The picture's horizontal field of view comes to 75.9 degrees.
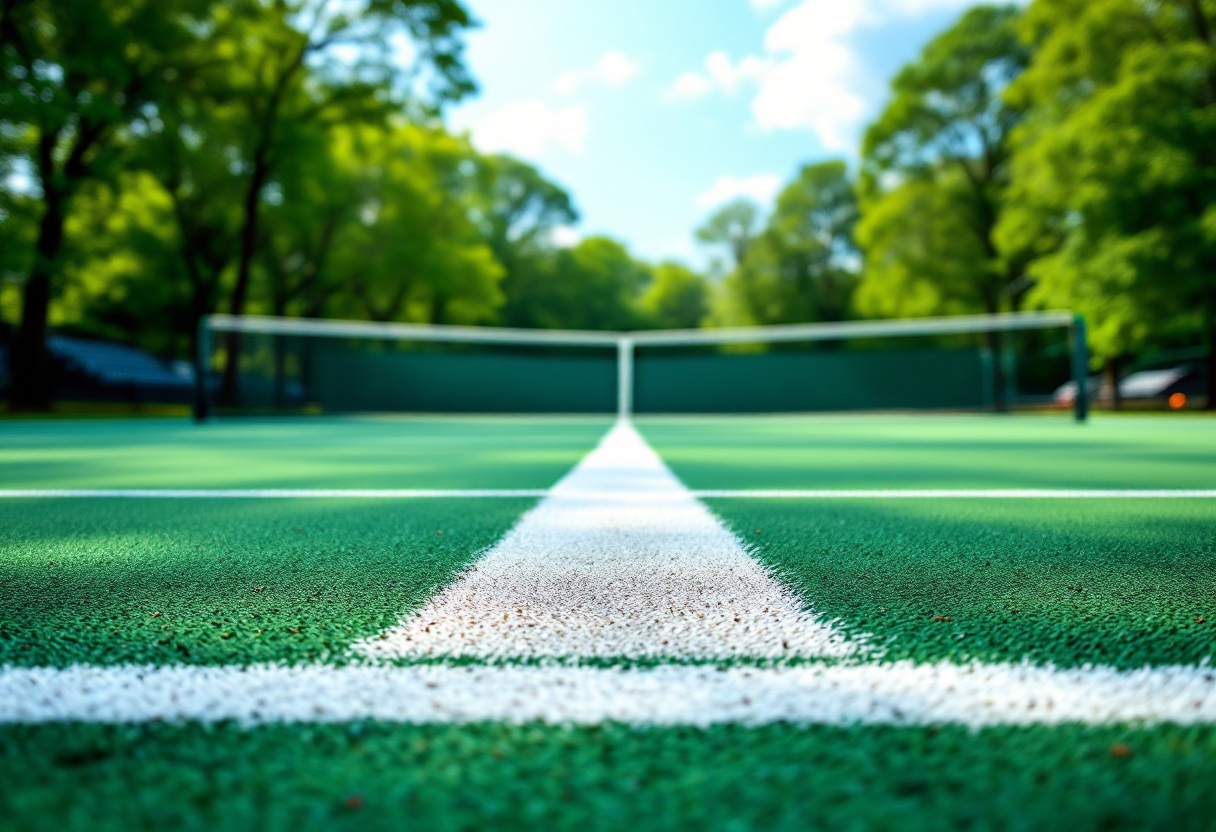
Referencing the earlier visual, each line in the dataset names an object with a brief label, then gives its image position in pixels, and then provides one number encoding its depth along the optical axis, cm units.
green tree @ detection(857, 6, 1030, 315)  2347
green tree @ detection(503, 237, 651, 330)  3975
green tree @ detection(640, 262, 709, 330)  4972
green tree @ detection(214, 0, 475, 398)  1720
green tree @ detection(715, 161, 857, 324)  3559
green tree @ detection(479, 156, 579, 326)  3872
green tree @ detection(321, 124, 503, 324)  2492
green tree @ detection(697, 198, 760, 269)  4350
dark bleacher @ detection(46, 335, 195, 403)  1920
